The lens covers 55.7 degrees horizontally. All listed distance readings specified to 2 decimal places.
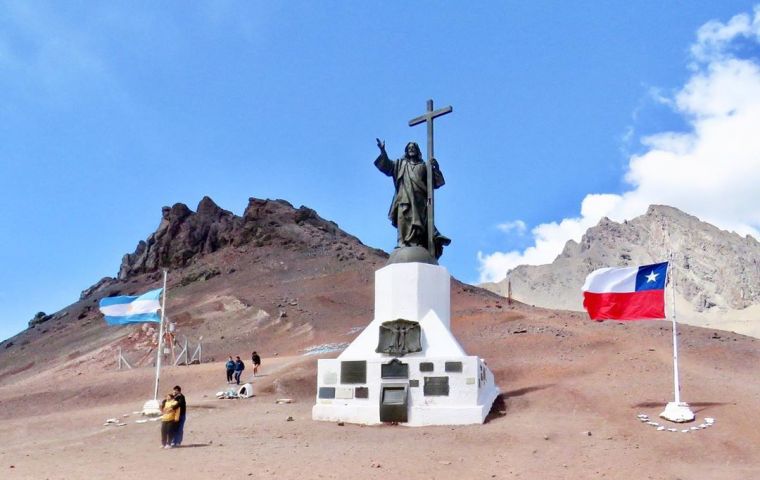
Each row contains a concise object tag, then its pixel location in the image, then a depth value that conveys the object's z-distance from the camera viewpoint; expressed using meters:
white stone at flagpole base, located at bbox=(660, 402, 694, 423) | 14.88
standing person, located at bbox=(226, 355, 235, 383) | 25.92
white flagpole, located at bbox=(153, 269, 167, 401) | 20.71
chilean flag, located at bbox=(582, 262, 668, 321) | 15.80
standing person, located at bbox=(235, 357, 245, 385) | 25.83
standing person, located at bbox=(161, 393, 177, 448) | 13.19
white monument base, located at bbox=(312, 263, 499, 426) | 15.97
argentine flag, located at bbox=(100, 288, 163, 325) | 20.52
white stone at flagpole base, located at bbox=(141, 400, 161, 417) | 19.78
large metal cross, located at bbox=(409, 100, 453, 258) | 19.00
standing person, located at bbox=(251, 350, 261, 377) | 27.28
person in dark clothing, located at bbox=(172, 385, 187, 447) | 13.32
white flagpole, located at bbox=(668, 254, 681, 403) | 15.40
